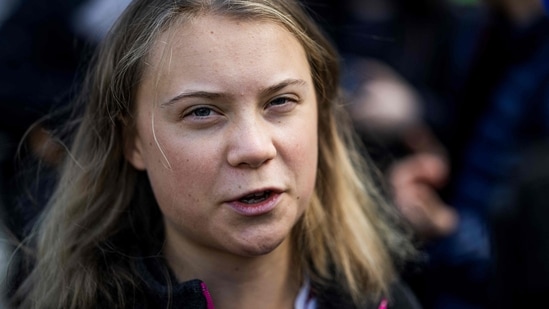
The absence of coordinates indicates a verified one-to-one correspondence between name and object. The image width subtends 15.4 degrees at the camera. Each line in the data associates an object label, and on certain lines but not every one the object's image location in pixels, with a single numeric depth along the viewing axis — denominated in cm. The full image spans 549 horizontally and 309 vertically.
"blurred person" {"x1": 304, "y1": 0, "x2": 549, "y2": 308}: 186
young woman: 145
